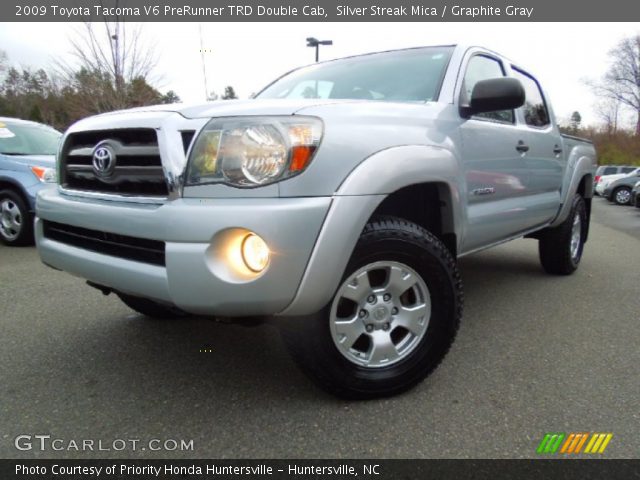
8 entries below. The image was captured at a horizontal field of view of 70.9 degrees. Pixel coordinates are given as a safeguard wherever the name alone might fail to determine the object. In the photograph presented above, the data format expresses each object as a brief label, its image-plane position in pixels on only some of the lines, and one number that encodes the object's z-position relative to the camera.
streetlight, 15.98
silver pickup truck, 1.60
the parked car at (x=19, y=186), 5.38
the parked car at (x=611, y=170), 21.52
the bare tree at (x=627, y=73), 41.12
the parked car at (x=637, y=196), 12.70
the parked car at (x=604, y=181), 20.50
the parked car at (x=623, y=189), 17.16
